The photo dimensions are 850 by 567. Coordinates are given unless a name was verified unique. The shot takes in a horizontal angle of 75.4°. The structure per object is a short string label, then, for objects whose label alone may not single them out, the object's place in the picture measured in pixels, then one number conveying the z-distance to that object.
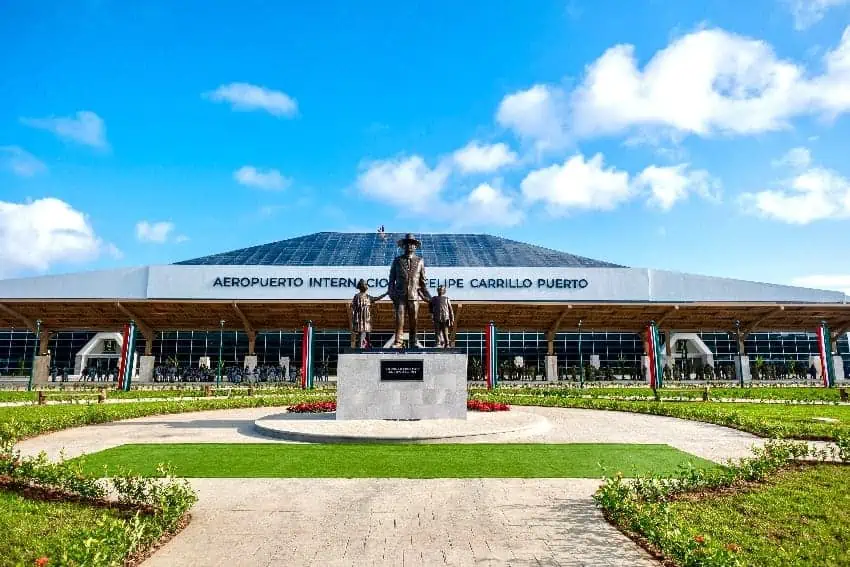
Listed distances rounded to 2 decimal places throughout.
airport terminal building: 46.41
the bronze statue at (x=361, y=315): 16.81
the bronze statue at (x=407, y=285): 15.73
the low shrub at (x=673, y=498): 4.75
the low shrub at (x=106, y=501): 4.30
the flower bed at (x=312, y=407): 18.27
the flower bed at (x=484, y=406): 19.06
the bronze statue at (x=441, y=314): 16.70
